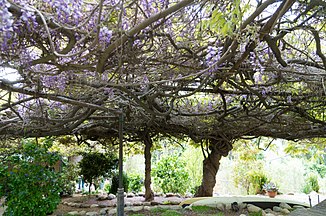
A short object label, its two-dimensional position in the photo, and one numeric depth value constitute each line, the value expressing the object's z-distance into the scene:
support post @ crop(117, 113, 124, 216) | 3.04
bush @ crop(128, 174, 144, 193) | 10.45
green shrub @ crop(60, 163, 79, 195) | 8.41
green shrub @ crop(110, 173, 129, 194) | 8.73
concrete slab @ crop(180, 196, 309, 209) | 6.00
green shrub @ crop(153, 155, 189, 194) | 10.00
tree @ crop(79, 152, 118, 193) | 8.34
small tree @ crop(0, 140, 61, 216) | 4.40
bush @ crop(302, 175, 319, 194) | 11.05
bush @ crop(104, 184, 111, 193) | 10.39
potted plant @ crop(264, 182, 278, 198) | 9.45
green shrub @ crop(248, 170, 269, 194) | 10.45
